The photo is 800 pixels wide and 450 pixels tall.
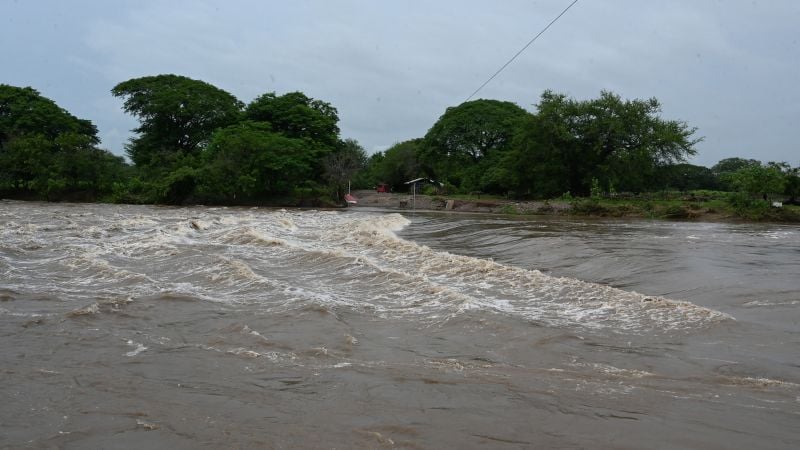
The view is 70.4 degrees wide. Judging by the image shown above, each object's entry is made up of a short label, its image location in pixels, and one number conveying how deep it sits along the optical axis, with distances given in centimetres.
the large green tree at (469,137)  5566
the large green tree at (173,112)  5125
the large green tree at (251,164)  4119
